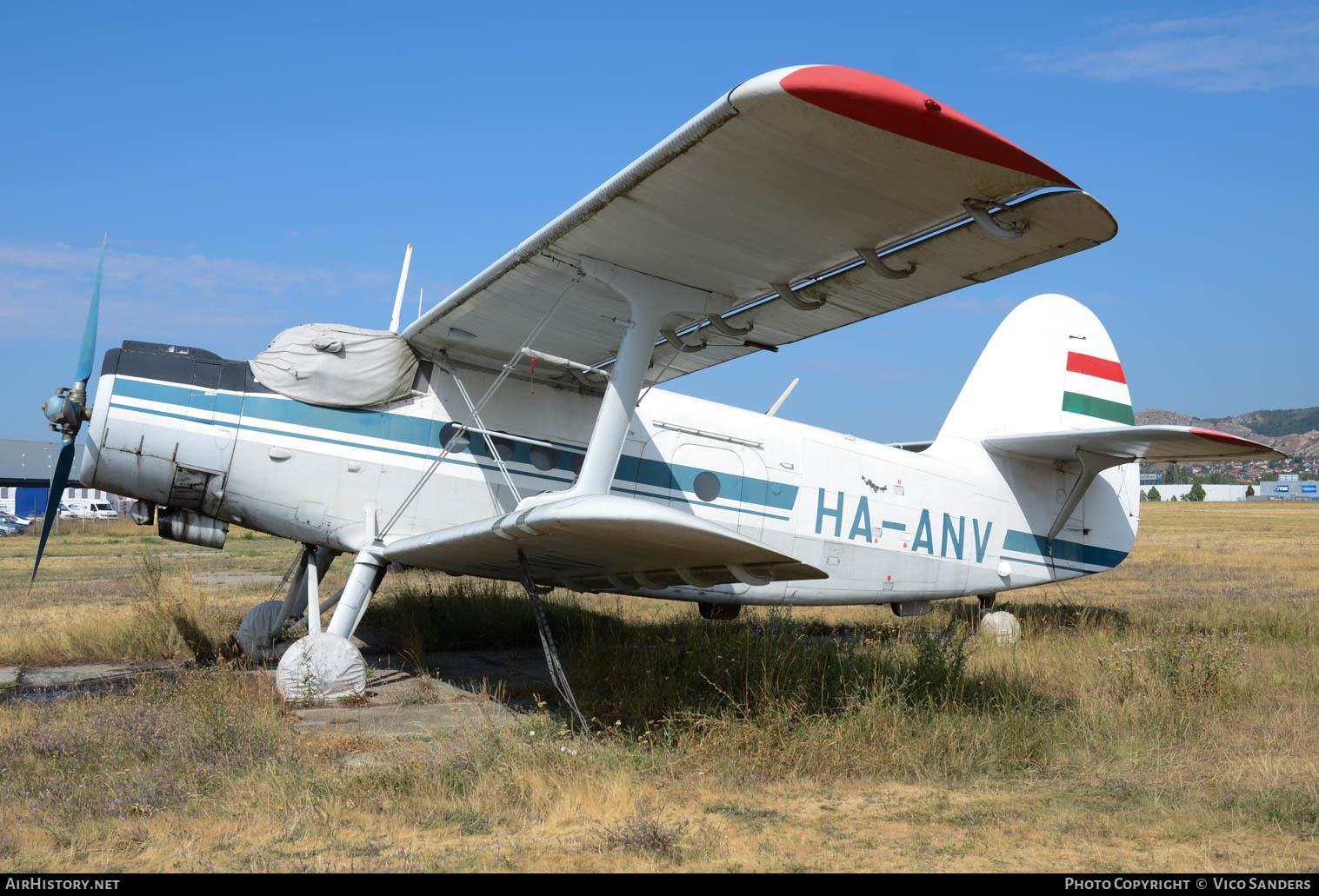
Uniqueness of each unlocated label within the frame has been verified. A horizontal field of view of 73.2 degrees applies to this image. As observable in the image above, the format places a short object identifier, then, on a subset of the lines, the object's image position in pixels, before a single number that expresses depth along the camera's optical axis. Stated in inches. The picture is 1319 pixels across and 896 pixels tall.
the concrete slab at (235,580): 617.0
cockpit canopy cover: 291.7
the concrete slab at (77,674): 299.0
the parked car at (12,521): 1560.0
